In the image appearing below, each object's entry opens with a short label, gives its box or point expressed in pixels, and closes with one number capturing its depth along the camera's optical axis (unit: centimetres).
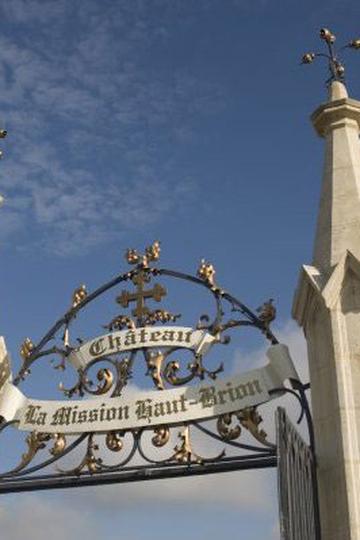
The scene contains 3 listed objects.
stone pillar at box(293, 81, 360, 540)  1001
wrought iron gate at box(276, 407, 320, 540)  947
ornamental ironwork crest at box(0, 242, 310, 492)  1199
